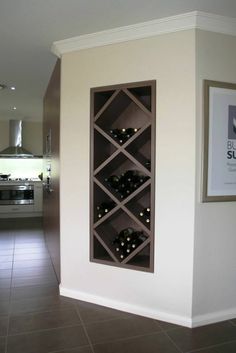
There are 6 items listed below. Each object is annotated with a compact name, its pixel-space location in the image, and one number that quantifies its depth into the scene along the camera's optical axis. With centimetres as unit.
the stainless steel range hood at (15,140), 732
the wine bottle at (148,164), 264
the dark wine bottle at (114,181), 282
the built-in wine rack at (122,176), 262
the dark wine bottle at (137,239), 274
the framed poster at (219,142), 240
